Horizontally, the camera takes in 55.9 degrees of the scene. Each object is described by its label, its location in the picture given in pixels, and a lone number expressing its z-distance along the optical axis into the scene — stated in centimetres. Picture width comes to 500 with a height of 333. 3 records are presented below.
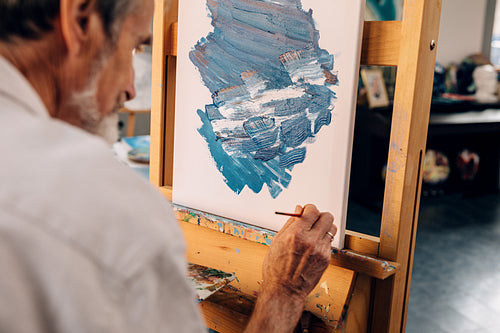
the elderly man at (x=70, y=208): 40
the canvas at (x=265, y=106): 97
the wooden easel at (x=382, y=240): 92
